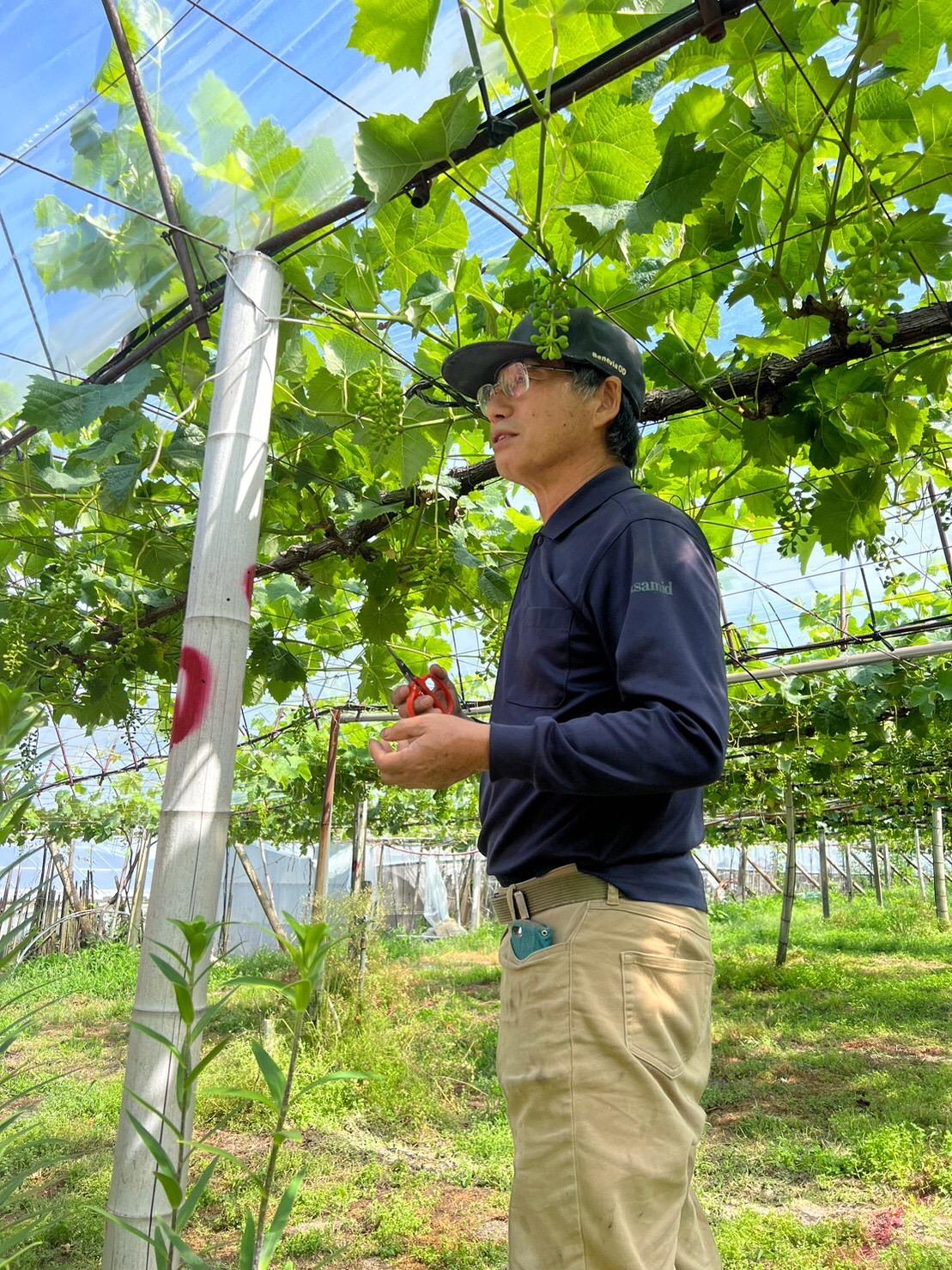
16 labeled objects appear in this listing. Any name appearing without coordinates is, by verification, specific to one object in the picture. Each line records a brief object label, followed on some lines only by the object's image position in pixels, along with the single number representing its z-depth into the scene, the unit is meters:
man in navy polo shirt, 1.17
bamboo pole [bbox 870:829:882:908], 19.07
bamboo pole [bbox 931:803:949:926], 13.89
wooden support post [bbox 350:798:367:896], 8.73
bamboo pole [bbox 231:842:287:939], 9.97
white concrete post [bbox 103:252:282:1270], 1.52
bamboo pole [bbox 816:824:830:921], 17.39
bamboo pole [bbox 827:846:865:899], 23.33
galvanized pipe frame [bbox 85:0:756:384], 1.50
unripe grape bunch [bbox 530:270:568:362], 1.59
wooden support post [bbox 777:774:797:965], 9.08
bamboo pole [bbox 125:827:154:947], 13.38
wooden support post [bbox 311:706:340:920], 6.50
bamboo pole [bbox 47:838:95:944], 13.46
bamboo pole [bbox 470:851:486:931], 18.94
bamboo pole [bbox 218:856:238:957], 16.05
